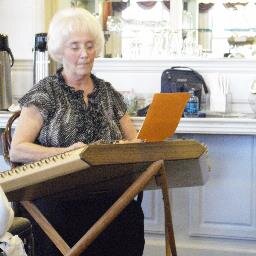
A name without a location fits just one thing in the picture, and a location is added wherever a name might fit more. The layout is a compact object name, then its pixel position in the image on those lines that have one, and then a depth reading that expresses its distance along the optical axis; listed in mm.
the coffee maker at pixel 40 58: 5038
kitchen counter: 4718
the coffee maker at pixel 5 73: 5028
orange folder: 2533
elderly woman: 3300
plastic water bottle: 4625
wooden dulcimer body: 2260
